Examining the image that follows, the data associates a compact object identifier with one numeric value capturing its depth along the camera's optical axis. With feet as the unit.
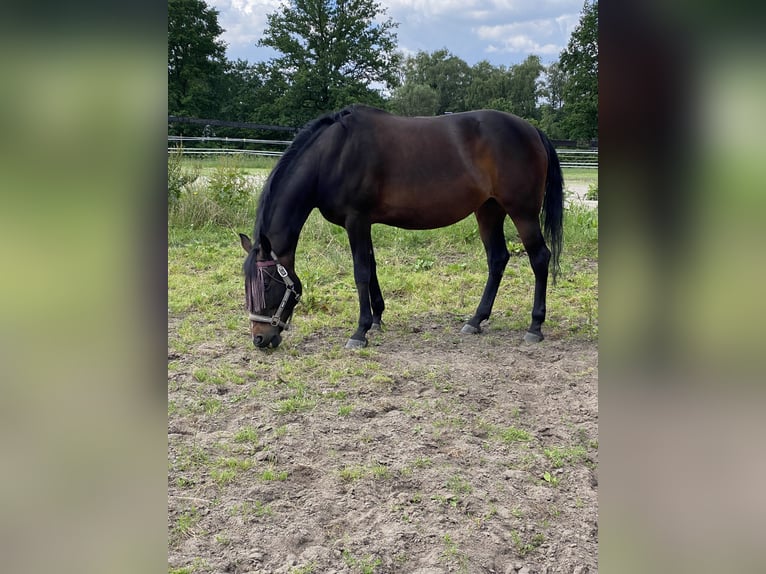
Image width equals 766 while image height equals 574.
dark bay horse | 16.02
